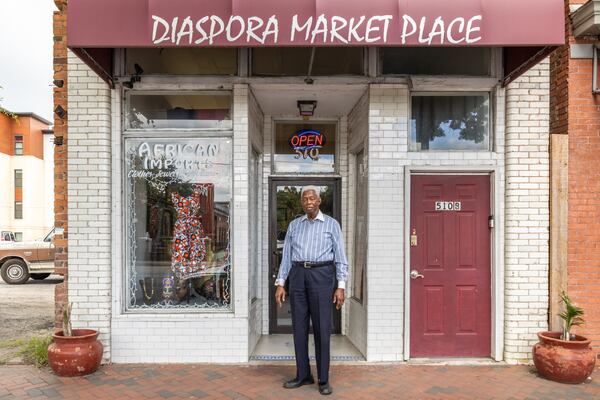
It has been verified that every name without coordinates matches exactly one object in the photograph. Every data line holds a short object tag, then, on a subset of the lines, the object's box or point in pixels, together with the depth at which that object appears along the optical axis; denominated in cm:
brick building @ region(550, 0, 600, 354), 547
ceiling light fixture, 628
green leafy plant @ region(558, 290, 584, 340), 506
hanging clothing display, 584
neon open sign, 700
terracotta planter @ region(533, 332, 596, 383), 492
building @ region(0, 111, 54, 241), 3397
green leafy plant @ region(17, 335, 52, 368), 549
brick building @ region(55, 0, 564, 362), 557
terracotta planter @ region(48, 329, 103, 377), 507
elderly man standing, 484
